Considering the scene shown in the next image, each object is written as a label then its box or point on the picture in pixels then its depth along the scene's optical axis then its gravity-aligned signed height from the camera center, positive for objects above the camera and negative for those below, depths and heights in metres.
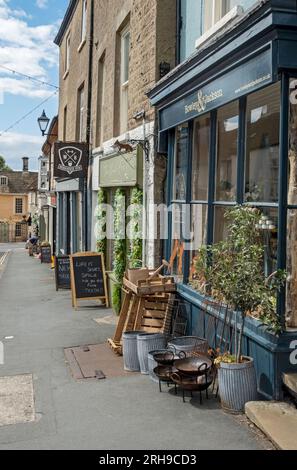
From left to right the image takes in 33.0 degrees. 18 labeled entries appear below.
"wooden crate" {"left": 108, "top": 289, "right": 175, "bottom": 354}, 7.15 -1.35
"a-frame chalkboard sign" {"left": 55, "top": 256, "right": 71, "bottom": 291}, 13.46 -1.44
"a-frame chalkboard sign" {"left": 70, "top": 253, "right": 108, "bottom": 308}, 11.35 -1.30
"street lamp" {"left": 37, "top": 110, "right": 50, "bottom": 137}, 21.27 +4.24
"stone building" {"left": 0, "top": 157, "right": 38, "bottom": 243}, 62.18 +2.11
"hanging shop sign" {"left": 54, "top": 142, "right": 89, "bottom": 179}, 13.59 +1.63
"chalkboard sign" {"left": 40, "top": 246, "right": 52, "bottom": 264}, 23.61 -1.63
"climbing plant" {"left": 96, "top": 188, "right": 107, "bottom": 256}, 12.07 -0.02
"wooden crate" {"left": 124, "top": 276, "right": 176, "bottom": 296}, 6.94 -0.92
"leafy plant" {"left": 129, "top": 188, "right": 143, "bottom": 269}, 8.91 -0.17
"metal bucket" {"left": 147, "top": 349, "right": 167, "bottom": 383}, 5.94 -1.70
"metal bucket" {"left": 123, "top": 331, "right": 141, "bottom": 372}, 6.54 -1.75
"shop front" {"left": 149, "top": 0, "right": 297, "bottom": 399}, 4.87 +0.85
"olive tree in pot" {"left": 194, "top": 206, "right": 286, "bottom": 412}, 4.78 -0.60
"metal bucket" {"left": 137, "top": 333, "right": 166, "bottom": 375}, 6.33 -1.58
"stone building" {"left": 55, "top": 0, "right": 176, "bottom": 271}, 8.40 +2.78
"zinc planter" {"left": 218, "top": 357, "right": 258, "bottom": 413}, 4.93 -1.60
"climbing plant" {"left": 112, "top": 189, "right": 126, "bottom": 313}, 10.20 -0.57
